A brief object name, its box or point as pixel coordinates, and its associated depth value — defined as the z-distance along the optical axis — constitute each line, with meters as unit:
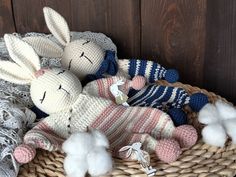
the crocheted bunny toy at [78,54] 0.71
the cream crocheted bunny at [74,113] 0.61
